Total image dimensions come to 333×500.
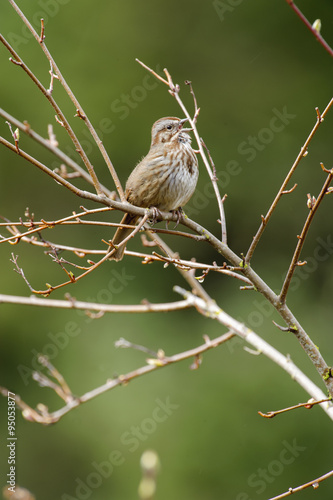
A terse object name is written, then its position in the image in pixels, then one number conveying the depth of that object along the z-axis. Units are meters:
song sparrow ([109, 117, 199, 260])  7.58
